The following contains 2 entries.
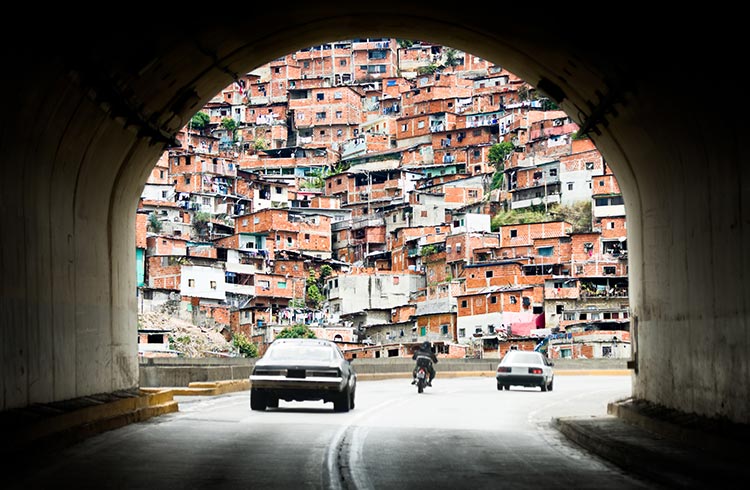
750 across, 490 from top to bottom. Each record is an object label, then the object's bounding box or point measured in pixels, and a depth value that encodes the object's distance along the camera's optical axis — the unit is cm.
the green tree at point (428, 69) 19200
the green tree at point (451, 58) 19150
